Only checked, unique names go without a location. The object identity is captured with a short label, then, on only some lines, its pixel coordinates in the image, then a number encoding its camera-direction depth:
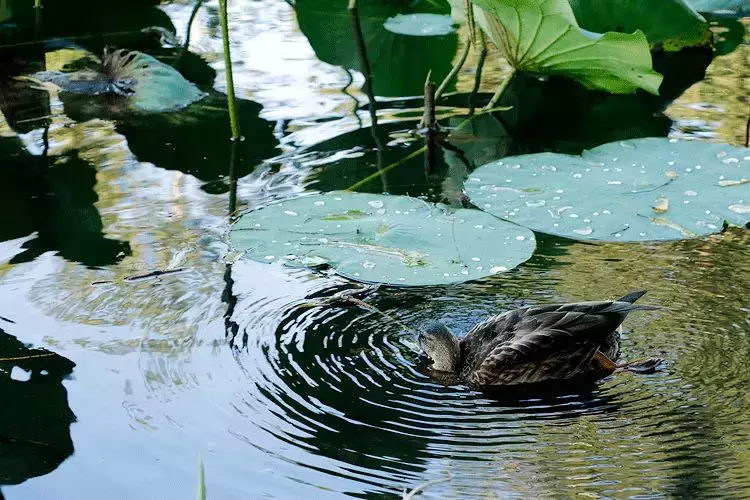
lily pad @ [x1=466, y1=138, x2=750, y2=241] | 8.79
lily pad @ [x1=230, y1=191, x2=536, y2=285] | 8.09
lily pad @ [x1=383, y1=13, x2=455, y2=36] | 15.68
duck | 6.84
